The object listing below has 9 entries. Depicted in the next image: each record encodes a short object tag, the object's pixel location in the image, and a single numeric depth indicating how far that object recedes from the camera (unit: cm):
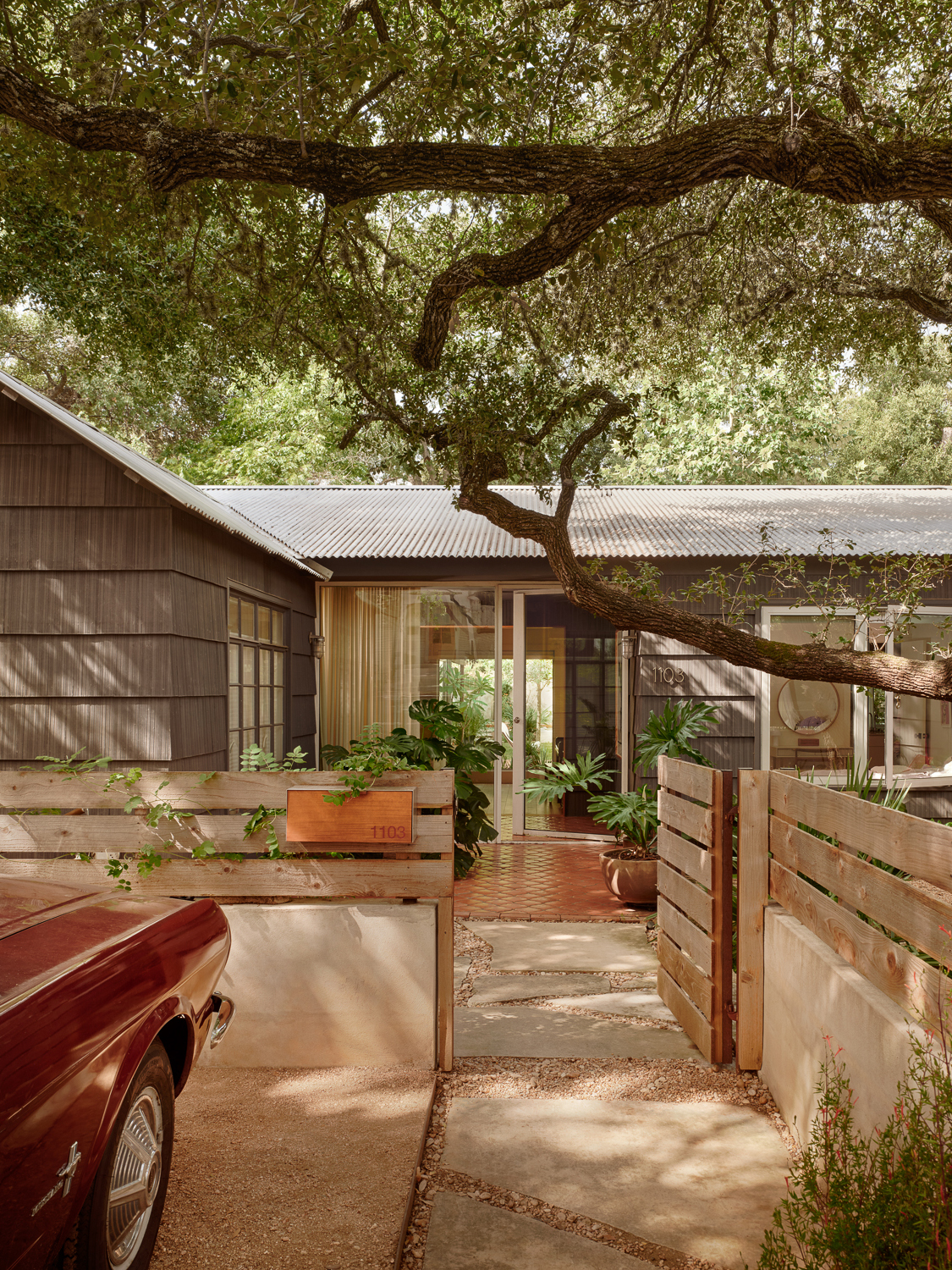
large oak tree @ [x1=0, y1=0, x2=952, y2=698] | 378
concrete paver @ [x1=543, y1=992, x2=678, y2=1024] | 450
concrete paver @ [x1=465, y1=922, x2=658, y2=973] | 530
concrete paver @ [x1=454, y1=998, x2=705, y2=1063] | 402
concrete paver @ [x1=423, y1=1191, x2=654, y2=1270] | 250
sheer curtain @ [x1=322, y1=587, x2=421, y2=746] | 966
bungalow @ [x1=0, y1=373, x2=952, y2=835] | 543
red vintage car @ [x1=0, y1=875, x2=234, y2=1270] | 164
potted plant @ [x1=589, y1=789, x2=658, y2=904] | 657
